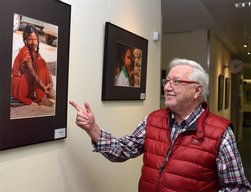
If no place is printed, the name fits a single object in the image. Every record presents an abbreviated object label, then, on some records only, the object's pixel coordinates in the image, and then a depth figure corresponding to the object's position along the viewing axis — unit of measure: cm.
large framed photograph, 125
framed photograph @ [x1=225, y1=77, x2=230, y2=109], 758
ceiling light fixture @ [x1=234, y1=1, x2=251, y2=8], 381
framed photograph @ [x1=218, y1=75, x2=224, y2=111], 648
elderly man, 142
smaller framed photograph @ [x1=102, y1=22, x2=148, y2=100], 198
